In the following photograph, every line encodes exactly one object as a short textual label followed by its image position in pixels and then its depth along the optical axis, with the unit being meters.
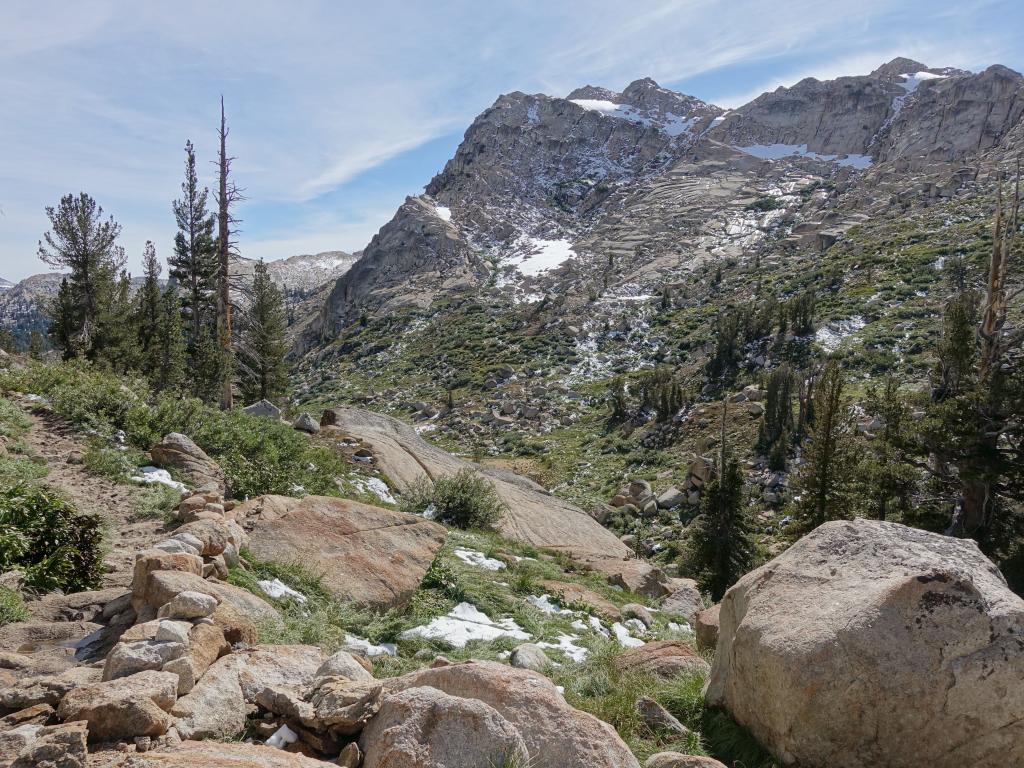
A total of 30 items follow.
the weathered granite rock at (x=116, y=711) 2.77
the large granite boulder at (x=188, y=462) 9.27
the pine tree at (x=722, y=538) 17.42
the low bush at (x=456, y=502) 13.24
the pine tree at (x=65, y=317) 30.47
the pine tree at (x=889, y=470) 14.38
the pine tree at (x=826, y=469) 17.66
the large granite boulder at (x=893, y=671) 3.63
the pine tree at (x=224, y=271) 17.09
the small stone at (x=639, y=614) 9.59
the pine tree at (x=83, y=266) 28.59
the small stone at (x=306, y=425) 16.70
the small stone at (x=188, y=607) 4.29
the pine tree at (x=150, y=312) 36.53
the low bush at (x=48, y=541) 5.32
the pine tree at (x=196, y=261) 34.56
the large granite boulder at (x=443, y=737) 2.93
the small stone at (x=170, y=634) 3.64
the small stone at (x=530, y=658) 5.66
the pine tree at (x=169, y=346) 33.16
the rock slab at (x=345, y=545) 7.00
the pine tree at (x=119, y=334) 30.62
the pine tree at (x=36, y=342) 55.69
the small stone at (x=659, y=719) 4.37
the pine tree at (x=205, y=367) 30.67
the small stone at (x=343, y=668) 3.79
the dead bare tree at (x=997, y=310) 13.74
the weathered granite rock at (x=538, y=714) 3.15
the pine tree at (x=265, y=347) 32.91
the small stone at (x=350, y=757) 3.07
